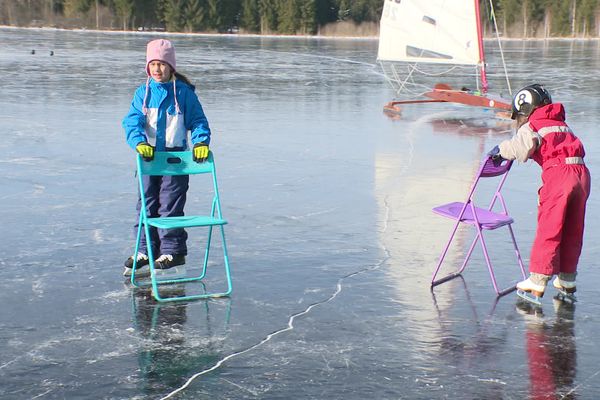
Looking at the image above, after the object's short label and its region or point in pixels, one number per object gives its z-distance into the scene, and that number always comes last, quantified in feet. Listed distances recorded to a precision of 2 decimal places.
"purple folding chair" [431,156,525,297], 20.04
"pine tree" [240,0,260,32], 265.13
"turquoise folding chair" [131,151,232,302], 19.19
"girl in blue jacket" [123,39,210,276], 20.21
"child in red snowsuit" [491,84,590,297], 18.98
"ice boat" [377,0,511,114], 67.56
